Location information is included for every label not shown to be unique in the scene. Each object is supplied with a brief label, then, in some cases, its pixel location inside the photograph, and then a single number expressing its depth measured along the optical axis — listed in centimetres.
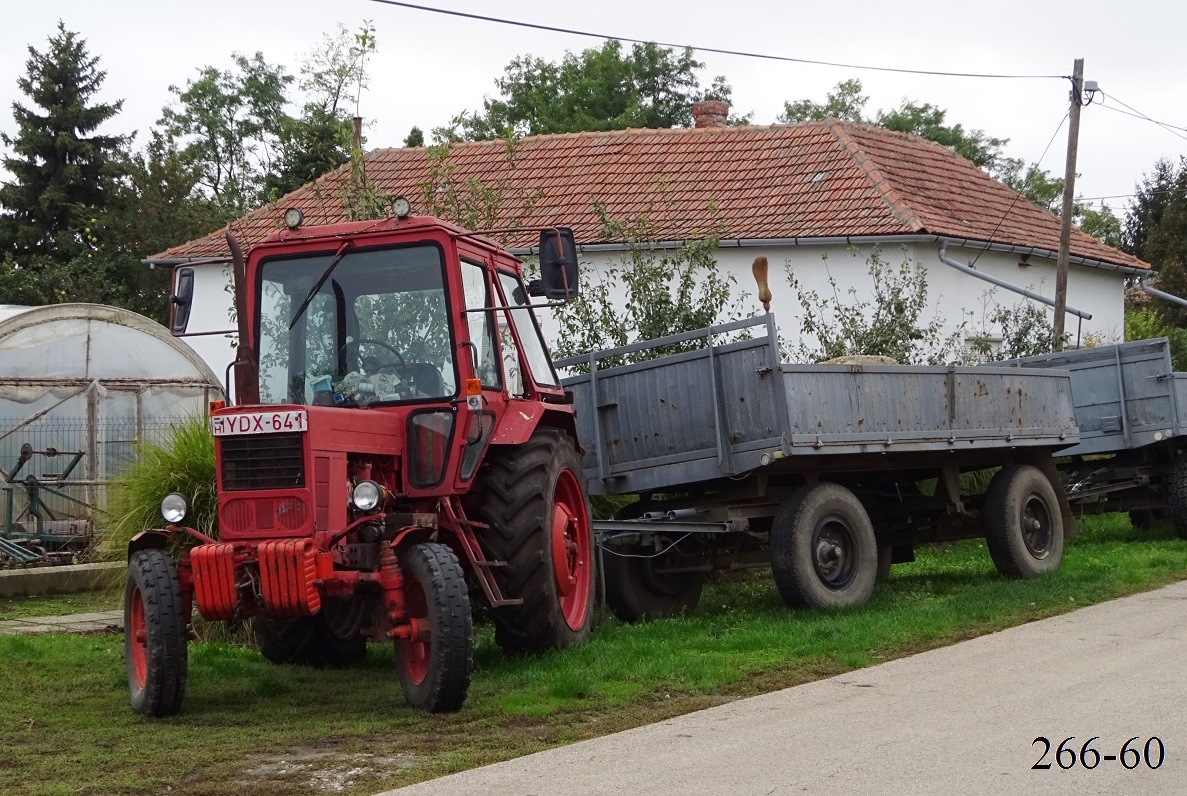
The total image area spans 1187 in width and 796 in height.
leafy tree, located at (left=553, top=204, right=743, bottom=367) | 1555
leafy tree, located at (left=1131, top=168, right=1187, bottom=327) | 3953
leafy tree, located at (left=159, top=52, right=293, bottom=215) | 5772
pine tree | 4228
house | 2480
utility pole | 2414
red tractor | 775
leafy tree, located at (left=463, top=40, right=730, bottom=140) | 4875
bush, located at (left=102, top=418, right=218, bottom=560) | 1198
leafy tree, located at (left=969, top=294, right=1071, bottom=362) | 2103
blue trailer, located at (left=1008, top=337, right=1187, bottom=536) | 1684
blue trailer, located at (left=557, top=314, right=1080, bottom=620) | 1123
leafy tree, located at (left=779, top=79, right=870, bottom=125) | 5838
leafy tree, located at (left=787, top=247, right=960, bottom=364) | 1759
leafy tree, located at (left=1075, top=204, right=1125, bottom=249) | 5697
